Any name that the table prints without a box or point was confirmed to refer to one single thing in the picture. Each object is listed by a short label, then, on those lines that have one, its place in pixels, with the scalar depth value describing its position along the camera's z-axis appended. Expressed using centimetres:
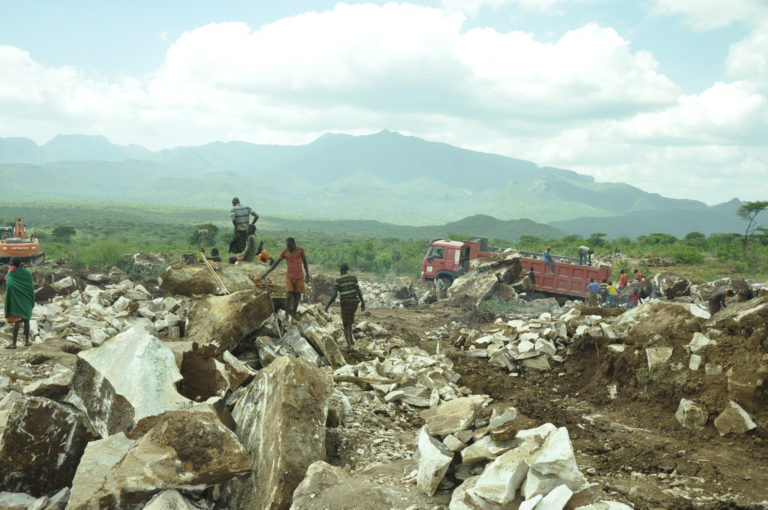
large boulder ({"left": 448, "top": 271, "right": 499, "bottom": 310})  1680
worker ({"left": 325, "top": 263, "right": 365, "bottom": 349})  966
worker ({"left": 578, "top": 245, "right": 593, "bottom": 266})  1857
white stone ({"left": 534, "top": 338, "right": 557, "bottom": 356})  897
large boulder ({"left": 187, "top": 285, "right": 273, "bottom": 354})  759
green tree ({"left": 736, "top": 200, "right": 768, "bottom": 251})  3953
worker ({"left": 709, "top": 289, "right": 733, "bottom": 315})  1007
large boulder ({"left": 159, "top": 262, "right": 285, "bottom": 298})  879
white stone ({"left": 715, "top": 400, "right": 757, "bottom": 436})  599
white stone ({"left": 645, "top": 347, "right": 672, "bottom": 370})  739
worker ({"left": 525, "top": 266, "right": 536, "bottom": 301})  1805
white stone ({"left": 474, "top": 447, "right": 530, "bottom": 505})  375
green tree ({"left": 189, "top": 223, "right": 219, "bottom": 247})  4255
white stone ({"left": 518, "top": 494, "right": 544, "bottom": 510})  352
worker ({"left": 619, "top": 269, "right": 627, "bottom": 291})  1712
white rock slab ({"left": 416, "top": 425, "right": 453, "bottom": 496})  435
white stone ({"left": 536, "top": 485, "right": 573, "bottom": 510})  348
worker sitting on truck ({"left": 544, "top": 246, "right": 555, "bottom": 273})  1803
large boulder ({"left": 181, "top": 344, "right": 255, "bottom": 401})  607
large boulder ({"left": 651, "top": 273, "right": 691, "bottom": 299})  1692
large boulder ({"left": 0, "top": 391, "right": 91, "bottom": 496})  502
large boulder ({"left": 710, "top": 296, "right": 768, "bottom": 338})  704
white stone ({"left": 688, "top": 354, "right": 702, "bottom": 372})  703
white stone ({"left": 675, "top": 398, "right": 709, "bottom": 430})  632
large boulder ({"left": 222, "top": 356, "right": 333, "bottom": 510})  473
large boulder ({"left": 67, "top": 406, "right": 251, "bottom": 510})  429
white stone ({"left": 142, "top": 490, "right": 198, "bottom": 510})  426
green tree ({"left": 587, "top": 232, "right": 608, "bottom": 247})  4214
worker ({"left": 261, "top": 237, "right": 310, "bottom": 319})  896
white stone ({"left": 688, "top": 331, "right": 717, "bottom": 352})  718
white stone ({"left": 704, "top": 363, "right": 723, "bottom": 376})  677
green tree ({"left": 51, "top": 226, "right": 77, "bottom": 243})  4335
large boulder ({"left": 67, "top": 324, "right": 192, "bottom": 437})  524
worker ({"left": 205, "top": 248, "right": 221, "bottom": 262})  1029
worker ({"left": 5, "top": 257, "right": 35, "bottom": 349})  802
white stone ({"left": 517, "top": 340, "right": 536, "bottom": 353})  905
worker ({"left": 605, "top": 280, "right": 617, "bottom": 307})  1619
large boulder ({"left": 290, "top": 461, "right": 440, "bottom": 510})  422
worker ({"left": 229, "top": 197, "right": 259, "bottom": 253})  1073
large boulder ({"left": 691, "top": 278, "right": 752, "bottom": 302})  1455
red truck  1766
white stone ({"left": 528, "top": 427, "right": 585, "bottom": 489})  374
